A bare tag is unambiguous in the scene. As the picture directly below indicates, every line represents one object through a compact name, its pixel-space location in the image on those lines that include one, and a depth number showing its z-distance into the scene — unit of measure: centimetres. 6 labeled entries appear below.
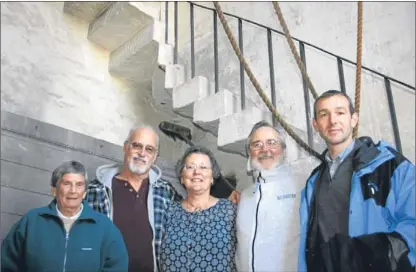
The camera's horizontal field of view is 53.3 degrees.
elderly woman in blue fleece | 136
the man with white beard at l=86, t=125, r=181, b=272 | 156
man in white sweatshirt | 140
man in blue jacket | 107
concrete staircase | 250
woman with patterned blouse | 143
